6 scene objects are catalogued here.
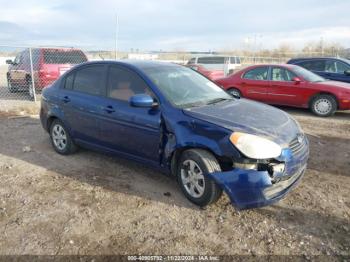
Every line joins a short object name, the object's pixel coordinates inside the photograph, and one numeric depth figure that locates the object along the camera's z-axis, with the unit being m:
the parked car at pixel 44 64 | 10.51
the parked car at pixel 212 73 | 14.16
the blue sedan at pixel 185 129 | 3.34
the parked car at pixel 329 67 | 10.73
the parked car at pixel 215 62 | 18.81
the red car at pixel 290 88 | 8.66
